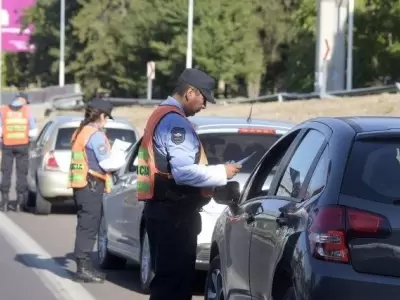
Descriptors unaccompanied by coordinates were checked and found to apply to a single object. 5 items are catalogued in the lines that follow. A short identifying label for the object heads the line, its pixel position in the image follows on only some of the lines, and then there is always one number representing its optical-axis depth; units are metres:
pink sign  83.38
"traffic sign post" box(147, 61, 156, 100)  47.76
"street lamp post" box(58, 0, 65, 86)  67.44
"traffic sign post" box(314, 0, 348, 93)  45.16
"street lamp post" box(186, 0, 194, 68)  50.34
